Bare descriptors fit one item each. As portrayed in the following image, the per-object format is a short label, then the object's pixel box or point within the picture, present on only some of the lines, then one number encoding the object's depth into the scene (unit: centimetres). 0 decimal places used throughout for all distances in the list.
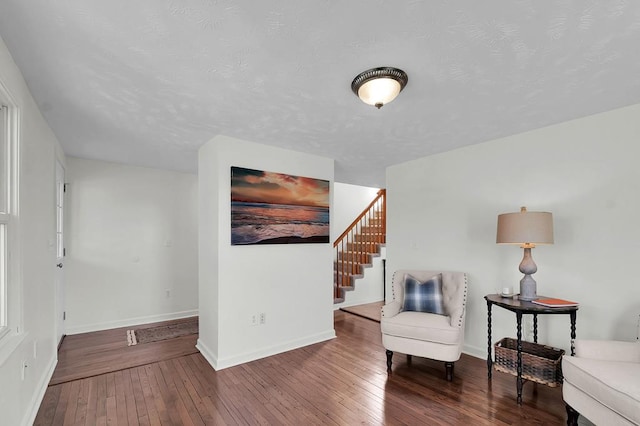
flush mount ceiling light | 180
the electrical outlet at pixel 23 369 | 187
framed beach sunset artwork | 309
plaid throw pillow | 303
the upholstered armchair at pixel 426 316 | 263
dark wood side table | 230
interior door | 347
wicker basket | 233
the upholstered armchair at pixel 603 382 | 158
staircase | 552
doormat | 369
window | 172
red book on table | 234
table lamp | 245
